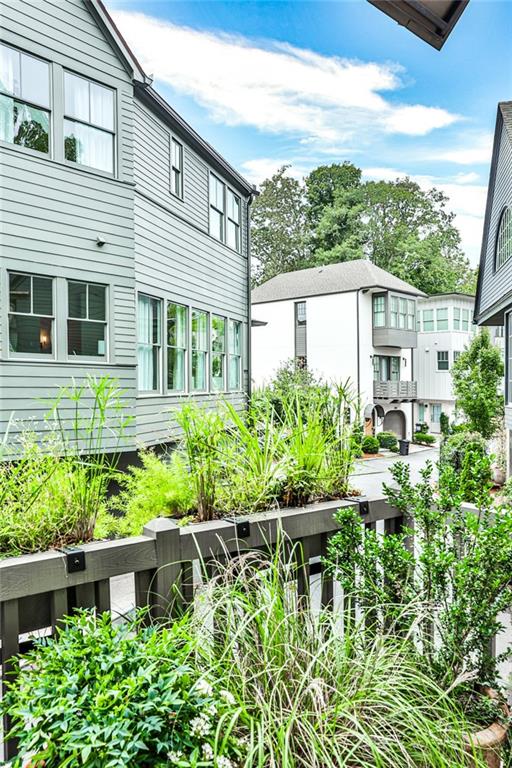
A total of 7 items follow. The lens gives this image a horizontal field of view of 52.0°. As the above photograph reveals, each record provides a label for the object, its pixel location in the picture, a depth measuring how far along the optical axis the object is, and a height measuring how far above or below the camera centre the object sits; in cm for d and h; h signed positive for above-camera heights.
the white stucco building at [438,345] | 2123 +159
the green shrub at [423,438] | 1955 -205
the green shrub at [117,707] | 93 -60
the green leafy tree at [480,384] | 1309 -1
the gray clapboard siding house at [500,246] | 957 +292
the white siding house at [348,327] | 1828 +209
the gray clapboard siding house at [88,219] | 560 +206
